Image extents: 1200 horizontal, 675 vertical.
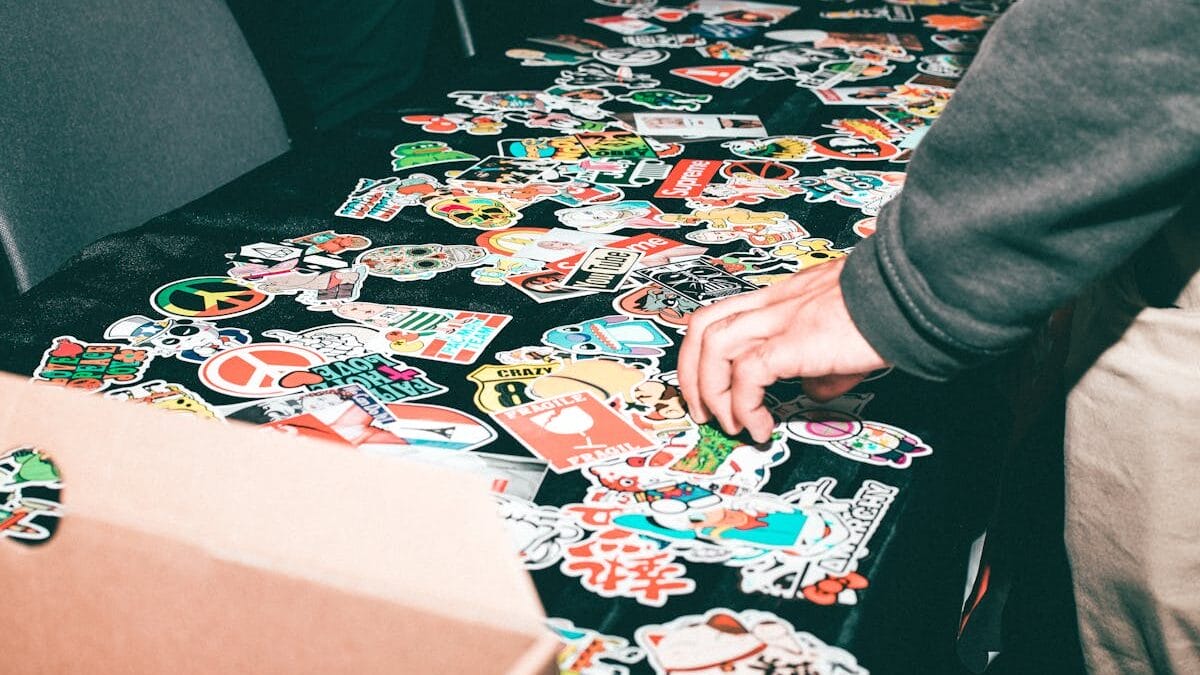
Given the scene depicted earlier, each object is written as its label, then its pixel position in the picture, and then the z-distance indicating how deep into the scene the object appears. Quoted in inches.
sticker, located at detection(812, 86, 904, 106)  61.7
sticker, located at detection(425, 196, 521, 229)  45.2
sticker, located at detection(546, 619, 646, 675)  21.8
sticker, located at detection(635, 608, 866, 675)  21.9
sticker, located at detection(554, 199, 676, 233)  44.6
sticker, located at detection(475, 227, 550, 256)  42.6
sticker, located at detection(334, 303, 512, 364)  35.0
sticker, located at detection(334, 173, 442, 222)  46.7
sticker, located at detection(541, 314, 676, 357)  34.8
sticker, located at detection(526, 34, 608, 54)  73.5
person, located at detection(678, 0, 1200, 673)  21.5
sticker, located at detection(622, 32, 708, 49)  74.5
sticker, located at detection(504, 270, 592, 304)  38.6
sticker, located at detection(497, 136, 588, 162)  53.1
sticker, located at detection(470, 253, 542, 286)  40.1
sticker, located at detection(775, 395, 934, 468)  29.8
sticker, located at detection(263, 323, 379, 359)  34.9
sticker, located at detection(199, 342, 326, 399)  32.7
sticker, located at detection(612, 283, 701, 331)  36.8
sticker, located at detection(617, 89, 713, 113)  60.5
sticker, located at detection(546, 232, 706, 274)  41.0
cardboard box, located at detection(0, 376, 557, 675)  14.8
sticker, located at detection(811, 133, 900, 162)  53.0
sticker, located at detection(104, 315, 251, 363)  35.2
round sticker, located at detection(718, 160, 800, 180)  50.3
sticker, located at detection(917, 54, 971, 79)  67.9
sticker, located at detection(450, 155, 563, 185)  50.1
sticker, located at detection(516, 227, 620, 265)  41.9
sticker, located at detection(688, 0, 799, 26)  81.4
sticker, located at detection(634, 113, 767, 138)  55.9
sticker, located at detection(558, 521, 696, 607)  24.1
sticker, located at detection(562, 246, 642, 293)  39.4
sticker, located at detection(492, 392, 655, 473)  29.4
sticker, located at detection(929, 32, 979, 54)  73.8
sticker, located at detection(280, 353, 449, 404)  32.4
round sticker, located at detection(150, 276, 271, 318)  37.9
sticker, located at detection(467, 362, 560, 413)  31.9
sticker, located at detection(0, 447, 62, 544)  26.2
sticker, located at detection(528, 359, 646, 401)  32.5
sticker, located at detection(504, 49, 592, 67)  70.0
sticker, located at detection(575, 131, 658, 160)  53.1
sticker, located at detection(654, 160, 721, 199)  48.0
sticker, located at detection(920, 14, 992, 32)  80.1
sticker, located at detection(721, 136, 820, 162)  52.7
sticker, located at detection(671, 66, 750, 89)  65.0
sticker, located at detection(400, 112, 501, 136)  57.1
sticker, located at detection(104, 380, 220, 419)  31.6
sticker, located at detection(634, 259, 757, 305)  38.3
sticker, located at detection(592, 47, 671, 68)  69.7
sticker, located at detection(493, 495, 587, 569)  25.4
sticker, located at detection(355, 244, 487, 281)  40.7
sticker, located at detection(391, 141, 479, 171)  52.4
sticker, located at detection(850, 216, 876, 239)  43.5
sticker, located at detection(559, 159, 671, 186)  49.5
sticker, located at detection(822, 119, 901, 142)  56.0
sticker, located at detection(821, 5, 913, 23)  83.3
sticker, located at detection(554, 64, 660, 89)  64.8
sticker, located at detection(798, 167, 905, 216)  47.1
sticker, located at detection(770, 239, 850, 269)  40.9
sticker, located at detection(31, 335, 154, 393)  33.5
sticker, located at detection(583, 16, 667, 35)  78.4
